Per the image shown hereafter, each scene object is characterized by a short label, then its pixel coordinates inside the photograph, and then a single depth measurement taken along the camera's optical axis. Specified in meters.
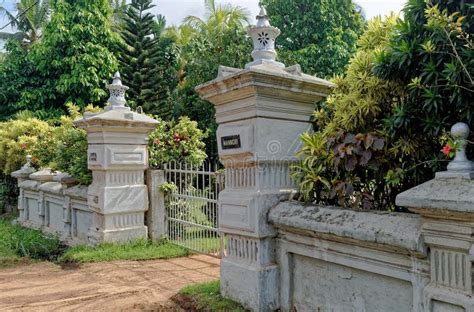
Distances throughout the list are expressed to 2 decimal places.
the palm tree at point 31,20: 20.92
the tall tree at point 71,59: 16.50
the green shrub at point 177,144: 6.89
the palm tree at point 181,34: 21.31
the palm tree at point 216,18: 18.71
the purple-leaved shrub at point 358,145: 3.04
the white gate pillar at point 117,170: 6.30
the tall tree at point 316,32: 14.77
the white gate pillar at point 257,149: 3.42
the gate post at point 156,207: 6.66
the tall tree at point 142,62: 18.12
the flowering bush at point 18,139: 10.85
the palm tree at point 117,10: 20.77
